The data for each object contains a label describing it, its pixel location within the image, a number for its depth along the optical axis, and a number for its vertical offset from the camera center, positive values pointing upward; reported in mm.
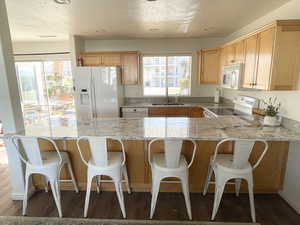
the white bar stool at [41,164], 1753 -863
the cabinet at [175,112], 4125 -703
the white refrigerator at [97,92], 3857 -212
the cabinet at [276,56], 1907 +290
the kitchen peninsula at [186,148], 1979 -817
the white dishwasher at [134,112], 4133 -702
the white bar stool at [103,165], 1690 -850
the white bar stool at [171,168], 1669 -866
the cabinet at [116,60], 4191 +533
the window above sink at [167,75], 4555 +180
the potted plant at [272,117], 2166 -450
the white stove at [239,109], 2863 -501
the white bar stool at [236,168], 1646 -869
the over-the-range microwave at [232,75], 2673 +97
